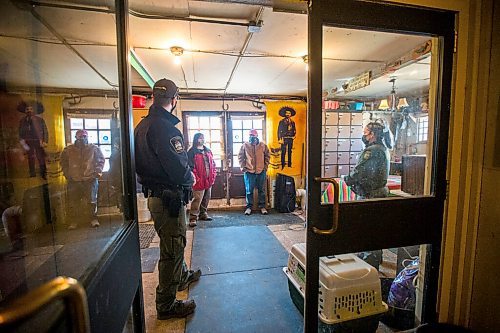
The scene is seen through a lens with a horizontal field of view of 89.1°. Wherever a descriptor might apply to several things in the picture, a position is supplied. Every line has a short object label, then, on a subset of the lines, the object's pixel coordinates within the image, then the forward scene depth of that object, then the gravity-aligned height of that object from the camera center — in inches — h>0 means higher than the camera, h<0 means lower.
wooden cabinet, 59.4 -7.2
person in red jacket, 164.7 -17.5
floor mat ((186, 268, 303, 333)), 69.7 -49.6
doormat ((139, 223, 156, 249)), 128.4 -49.5
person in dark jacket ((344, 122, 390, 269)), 56.6 -6.0
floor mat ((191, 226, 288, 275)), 104.1 -49.6
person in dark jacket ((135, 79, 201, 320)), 66.7 -10.3
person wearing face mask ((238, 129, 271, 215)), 183.3 -13.7
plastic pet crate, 57.2 -35.3
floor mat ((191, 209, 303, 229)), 160.1 -50.0
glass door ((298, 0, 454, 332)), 46.0 -7.6
